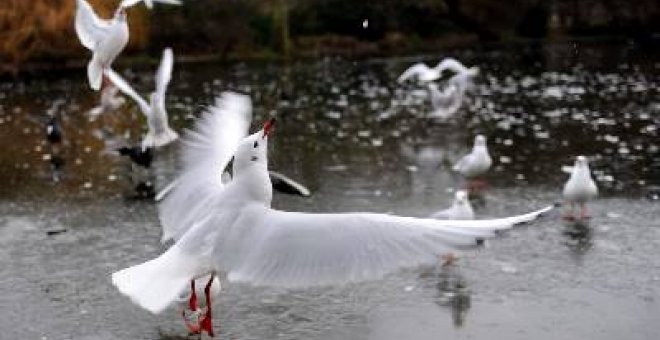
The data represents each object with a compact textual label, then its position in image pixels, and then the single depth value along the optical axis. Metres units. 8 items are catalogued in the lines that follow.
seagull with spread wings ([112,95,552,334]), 3.92
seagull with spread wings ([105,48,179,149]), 10.34
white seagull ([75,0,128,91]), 7.79
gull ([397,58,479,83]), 16.95
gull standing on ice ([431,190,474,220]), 7.61
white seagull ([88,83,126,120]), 16.69
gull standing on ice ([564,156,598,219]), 8.40
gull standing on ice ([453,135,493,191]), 10.02
